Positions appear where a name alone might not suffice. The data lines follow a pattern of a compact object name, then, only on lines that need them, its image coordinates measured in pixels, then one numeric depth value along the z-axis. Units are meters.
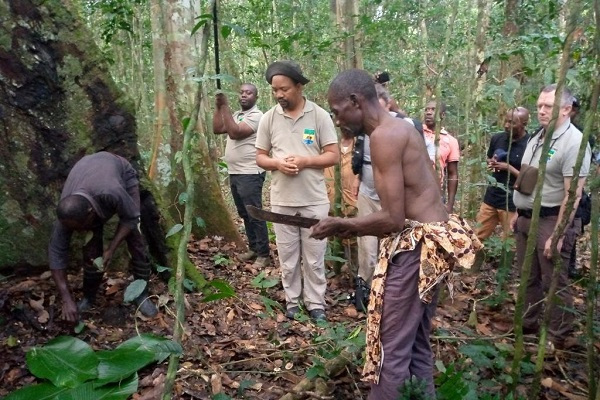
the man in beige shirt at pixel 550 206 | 3.88
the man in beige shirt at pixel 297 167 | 4.33
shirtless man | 2.77
